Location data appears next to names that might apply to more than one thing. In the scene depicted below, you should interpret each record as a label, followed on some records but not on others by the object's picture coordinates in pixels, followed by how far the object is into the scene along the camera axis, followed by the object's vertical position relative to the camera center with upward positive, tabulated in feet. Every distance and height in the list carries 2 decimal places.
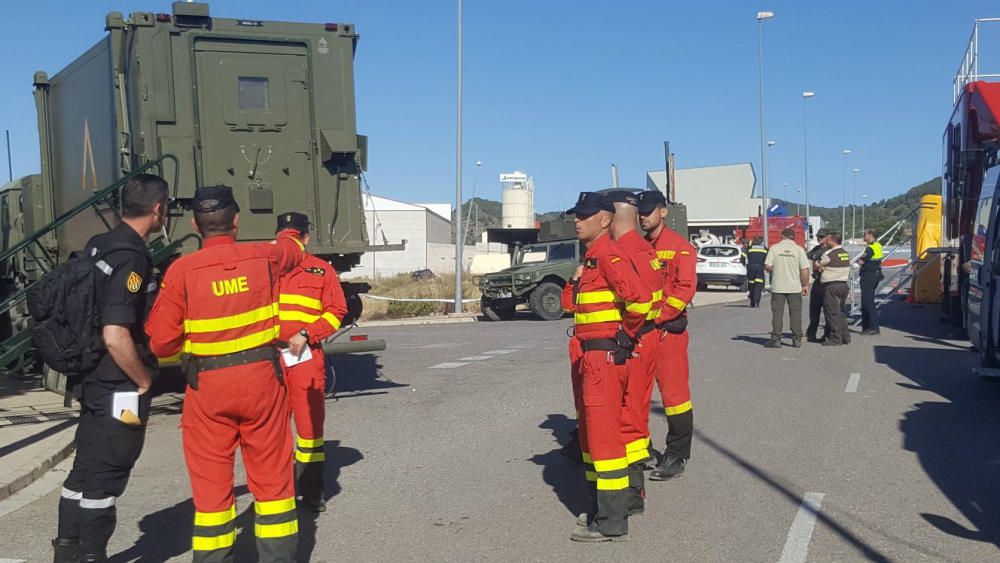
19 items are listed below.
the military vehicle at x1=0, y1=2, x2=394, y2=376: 31.40 +3.88
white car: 103.91 -4.67
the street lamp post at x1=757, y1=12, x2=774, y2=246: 110.32 +7.28
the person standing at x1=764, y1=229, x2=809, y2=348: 46.11 -2.62
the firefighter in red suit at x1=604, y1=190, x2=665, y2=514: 18.21 -2.66
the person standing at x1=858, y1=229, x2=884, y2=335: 52.06 -3.11
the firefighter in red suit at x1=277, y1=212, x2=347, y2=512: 19.47 -2.73
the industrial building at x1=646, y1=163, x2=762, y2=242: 196.44 +5.72
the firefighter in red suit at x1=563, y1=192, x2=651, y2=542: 17.15 -2.50
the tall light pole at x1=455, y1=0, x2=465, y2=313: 77.30 +4.23
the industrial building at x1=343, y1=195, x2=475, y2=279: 172.24 -3.86
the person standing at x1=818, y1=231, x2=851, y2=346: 46.29 -2.83
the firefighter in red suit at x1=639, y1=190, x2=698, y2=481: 21.98 -2.90
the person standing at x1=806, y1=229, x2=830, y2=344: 47.29 -3.76
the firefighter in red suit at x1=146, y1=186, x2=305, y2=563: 13.75 -2.17
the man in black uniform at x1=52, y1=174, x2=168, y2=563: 14.21 -2.40
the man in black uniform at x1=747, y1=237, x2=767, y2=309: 79.94 -3.90
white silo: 213.25 +5.91
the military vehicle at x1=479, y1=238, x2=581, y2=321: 69.05 -3.89
